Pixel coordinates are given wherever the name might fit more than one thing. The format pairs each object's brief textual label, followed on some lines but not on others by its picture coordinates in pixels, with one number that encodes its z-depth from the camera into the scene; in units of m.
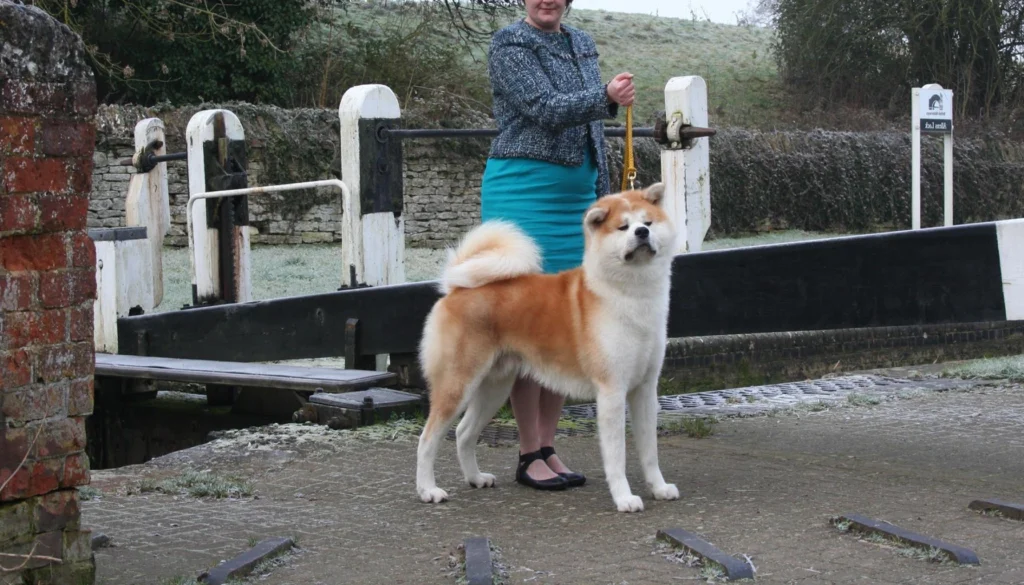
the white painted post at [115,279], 9.16
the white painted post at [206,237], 9.43
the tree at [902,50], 33.88
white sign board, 15.09
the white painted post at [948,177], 15.06
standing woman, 5.24
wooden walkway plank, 7.00
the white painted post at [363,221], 7.96
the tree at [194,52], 22.83
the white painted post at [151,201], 10.66
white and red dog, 4.82
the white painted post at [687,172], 7.09
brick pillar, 3.44
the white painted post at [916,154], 14.30
